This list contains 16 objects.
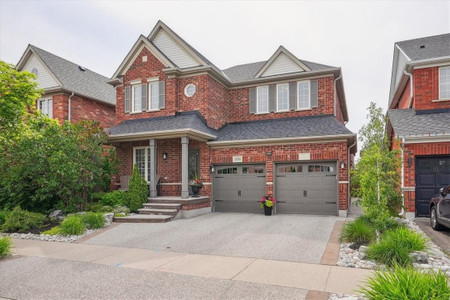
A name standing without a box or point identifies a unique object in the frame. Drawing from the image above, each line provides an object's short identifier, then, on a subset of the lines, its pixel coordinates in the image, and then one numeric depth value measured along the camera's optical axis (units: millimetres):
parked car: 8867
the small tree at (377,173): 8250
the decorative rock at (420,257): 6191
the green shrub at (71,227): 9969
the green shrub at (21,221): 10703
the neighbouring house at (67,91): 18000
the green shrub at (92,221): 10867
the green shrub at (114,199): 13406
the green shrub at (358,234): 7887
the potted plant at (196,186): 14016
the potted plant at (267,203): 13227
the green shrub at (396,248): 6087
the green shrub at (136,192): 13281
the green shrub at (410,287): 3773
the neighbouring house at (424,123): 11648
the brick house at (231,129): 13250
